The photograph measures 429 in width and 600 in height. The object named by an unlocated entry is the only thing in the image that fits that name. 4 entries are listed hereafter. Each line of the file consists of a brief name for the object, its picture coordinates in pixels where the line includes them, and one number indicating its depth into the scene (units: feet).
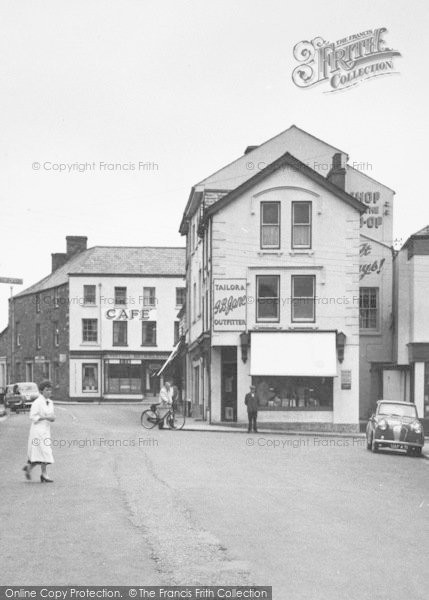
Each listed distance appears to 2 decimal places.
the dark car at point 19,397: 172.65
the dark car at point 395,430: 81.71
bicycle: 108.27
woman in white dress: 52.08
